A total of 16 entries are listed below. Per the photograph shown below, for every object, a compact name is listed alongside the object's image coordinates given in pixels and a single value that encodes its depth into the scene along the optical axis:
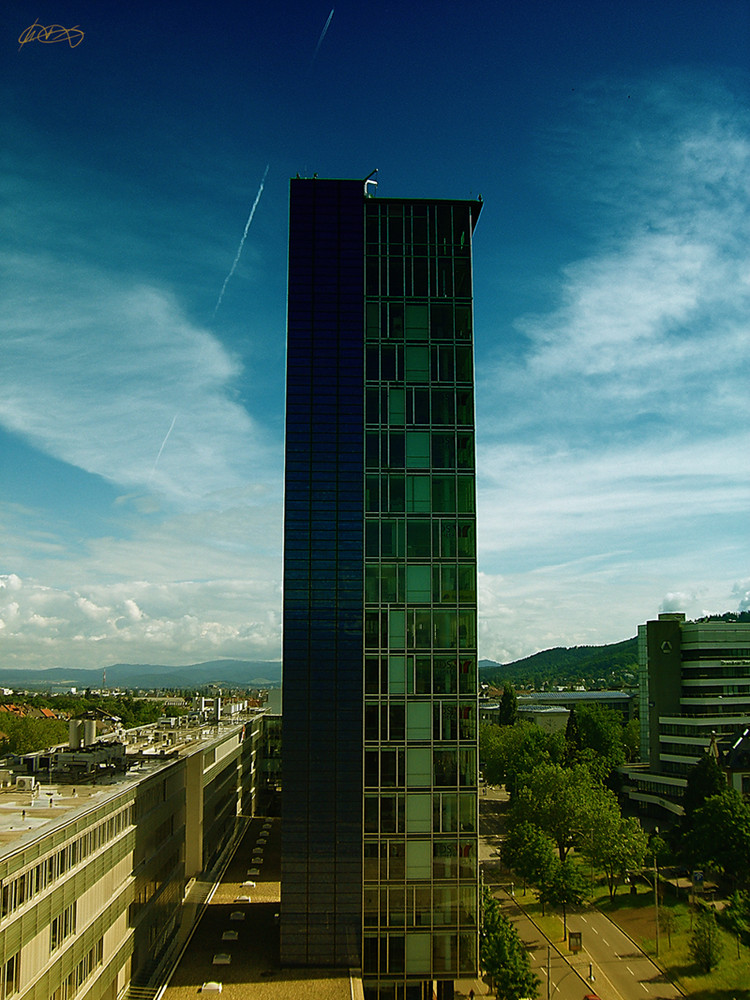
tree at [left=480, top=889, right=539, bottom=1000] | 58.12
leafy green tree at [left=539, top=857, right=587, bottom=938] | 78.31
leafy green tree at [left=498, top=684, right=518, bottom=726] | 180.43
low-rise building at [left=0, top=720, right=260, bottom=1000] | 38.41
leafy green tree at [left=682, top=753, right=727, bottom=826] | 95.25
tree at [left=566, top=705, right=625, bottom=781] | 141.75
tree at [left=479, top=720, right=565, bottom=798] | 125.44
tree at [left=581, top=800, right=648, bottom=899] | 87.88
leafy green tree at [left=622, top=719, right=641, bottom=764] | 173.25
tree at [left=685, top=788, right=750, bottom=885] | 81.38
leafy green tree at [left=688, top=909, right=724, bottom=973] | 65.56
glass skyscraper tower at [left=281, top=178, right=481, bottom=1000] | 57.50
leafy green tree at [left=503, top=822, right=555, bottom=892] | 81.00
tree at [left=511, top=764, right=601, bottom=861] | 91.56
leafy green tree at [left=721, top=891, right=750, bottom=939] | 65.25
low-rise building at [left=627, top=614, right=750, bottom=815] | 129.50
